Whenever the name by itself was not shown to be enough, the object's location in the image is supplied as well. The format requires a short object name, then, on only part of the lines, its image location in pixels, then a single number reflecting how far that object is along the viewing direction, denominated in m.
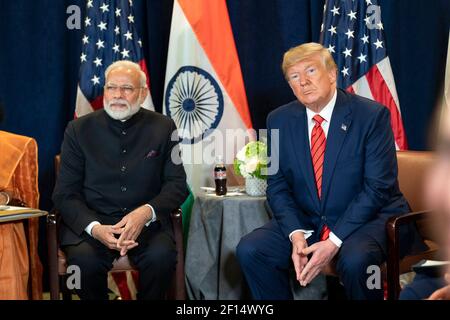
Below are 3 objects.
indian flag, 4.75
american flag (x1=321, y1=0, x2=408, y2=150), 4.67
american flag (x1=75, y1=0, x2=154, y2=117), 4.74
